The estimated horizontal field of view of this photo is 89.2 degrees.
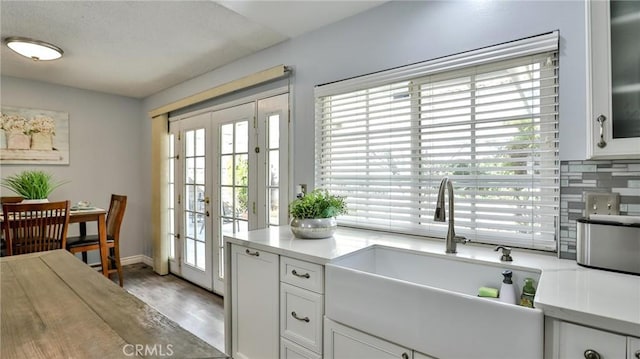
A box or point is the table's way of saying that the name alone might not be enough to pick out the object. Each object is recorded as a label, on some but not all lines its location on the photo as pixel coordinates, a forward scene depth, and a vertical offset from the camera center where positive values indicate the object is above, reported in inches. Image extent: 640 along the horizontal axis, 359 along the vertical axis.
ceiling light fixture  96.1 +39.9
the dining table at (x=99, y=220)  126.7 -16.8
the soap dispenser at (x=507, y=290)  49.1 -17.7
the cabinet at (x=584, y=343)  33.7 -18.2
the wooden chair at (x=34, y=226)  105.4 -16.4
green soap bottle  48.4 -17.9
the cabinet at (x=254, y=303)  67.5 -27.9
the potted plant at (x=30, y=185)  127.8 -2.8
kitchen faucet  60.0 -7.7
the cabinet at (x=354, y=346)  49.6 -27.4
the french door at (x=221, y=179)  107.3 -0.7
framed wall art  137.6 +18.5
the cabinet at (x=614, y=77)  45.1 +14.1
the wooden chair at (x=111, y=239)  128.3 -25.3
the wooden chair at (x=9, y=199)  123.8 -8.6
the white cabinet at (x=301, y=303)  59.5 -24.2
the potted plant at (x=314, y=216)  73.8 -9.0
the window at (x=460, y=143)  59.4 +7.2
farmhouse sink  39.4 -18.7
